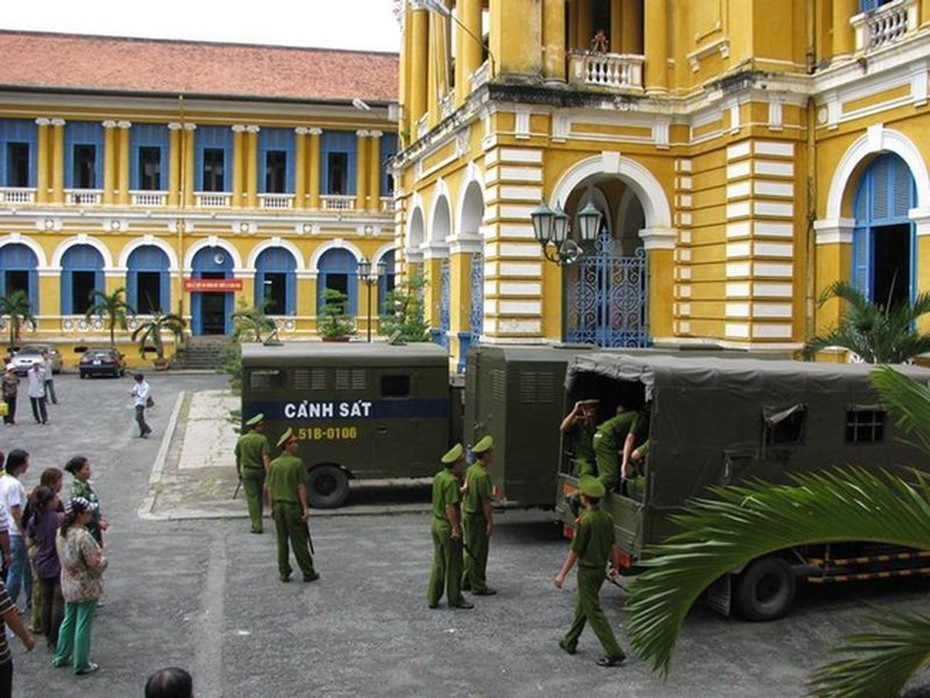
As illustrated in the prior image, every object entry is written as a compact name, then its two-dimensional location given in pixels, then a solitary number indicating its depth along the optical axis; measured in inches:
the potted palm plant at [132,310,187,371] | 1540.4
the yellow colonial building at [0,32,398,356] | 1553.9
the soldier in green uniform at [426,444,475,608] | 385.7
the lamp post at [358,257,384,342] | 1218.6
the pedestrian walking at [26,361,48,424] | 890.7
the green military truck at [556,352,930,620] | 371.2
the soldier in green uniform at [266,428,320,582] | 420.5
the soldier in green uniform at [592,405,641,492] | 399.5
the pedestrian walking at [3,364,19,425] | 900.0
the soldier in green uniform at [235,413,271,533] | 517.3
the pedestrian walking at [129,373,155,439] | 836.6
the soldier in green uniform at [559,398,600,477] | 441.4
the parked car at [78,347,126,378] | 1398.9
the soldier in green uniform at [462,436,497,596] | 401.7
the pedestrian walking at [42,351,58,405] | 964.0
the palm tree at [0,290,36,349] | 1486.2
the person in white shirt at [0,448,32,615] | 355.3
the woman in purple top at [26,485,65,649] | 338.0
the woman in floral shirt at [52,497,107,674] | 308.2
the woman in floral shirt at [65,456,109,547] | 368.5
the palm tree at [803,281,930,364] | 516.1
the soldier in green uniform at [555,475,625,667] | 323.6
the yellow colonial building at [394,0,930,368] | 651.5
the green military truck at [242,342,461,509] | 577.3
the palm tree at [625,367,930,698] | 170.7
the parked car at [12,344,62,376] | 1342.3
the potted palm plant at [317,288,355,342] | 1006.4
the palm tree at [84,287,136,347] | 1528.1
